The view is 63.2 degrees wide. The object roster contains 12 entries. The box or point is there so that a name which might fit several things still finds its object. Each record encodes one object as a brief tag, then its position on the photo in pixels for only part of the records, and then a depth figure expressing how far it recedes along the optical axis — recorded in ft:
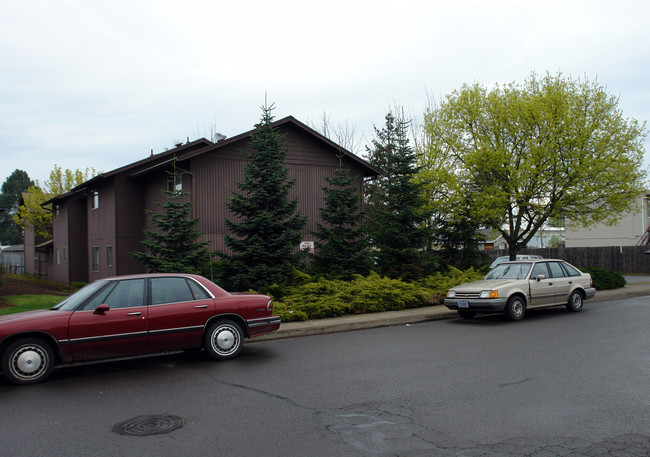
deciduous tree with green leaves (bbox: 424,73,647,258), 73.61
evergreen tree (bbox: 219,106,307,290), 51.78
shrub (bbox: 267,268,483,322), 42.34
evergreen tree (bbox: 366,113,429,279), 61.00
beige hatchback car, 41.32
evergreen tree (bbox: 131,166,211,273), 49.67
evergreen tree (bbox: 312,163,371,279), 57.77
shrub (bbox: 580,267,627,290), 67.77
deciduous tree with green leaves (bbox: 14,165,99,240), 132.46
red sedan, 23.91
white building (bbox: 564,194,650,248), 136.05
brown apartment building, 67.36
